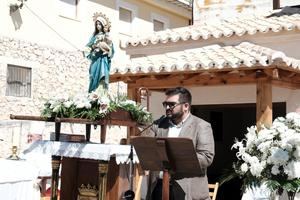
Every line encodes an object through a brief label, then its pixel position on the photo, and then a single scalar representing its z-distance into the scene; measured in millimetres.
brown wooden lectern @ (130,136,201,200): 4055
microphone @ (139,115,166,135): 4773
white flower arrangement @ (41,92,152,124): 5590
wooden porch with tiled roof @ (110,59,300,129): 7992
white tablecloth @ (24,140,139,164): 5387
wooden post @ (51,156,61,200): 5715
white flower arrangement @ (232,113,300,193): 4328
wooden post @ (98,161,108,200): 5410
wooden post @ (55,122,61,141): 5893
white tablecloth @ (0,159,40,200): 6969
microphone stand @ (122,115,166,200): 4811
